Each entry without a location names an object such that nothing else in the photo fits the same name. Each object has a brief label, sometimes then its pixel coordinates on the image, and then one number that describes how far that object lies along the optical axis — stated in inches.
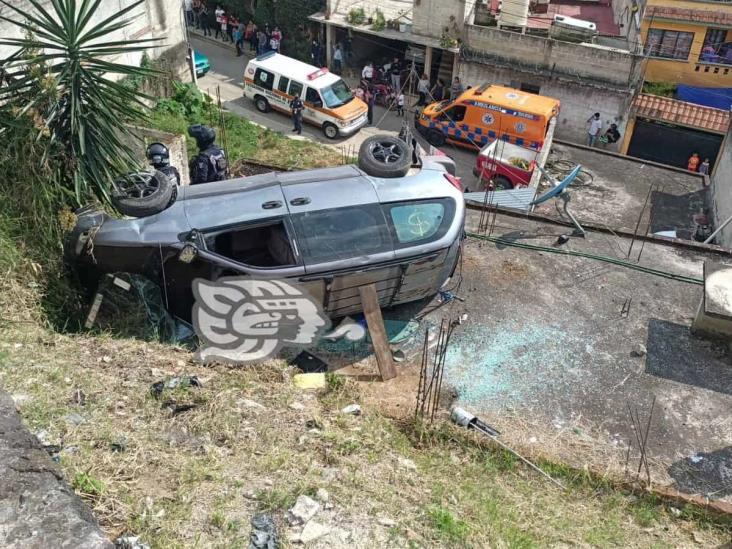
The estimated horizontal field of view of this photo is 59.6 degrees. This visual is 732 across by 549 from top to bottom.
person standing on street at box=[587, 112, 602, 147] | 733.3
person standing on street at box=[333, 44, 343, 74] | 867.4
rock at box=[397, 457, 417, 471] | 218.7
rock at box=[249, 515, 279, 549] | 167.5
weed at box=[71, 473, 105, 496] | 168.6
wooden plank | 279.7
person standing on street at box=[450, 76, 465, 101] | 770.2
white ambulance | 717.3
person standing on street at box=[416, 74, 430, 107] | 802.2
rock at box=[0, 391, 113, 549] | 143.6
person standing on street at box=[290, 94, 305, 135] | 712.4
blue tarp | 831.1
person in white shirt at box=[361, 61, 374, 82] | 829.2
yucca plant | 280.4
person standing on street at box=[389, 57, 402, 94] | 834.8
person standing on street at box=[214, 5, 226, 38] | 941.8
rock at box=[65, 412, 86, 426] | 196.5
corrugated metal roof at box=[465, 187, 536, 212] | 467.8
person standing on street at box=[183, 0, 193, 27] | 972.6
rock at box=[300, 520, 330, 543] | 171.6
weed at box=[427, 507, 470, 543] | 182.7
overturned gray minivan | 268.8
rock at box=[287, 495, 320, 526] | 176.6
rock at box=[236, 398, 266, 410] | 229.9
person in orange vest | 739.4
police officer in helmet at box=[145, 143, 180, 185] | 337.4
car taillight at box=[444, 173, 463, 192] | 309.0
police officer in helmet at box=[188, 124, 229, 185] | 362.9
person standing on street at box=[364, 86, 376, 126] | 801.6
